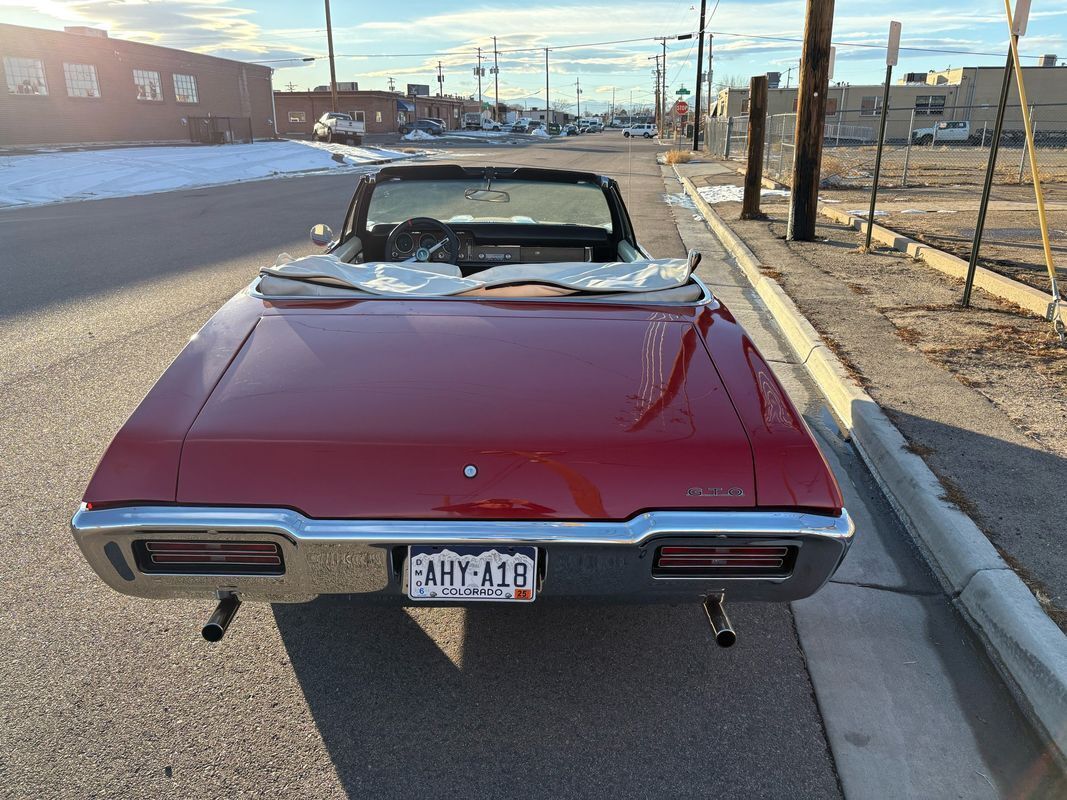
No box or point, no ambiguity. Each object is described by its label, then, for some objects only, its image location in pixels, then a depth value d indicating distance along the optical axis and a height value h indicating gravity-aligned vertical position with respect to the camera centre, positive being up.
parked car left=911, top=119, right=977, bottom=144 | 40.76 -0.38
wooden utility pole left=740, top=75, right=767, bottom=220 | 13.08 -0.25
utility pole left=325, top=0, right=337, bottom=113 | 42.25 +2.59
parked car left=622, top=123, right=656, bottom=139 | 77.88 -0.21
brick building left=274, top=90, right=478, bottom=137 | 66.62 +1.86
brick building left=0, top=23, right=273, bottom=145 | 30.44 +1.79
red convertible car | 2.05 -0.88
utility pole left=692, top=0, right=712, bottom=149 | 42.16 +4.15
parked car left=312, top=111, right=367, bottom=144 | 42.97 +0.13
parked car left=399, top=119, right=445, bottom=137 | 65.06 +0.28
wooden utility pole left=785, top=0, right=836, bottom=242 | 10.12 +0.10
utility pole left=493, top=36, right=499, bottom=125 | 110.37 +7.40
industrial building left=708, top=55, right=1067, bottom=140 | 47.09 +1.87
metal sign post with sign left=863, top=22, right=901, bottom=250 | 8.80 +0.79
